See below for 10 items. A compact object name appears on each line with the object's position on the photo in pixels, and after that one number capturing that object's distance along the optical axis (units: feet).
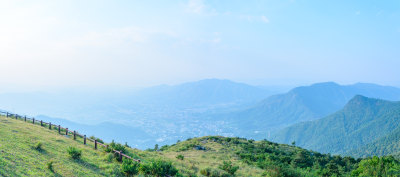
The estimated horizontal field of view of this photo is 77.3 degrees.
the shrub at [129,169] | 53.72
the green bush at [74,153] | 60.90
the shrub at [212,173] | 75.44
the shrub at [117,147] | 77.04
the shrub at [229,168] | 80.02
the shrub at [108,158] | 66.13
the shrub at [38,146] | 61.56
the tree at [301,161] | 115.96
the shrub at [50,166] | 49.37
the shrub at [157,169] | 56.29
